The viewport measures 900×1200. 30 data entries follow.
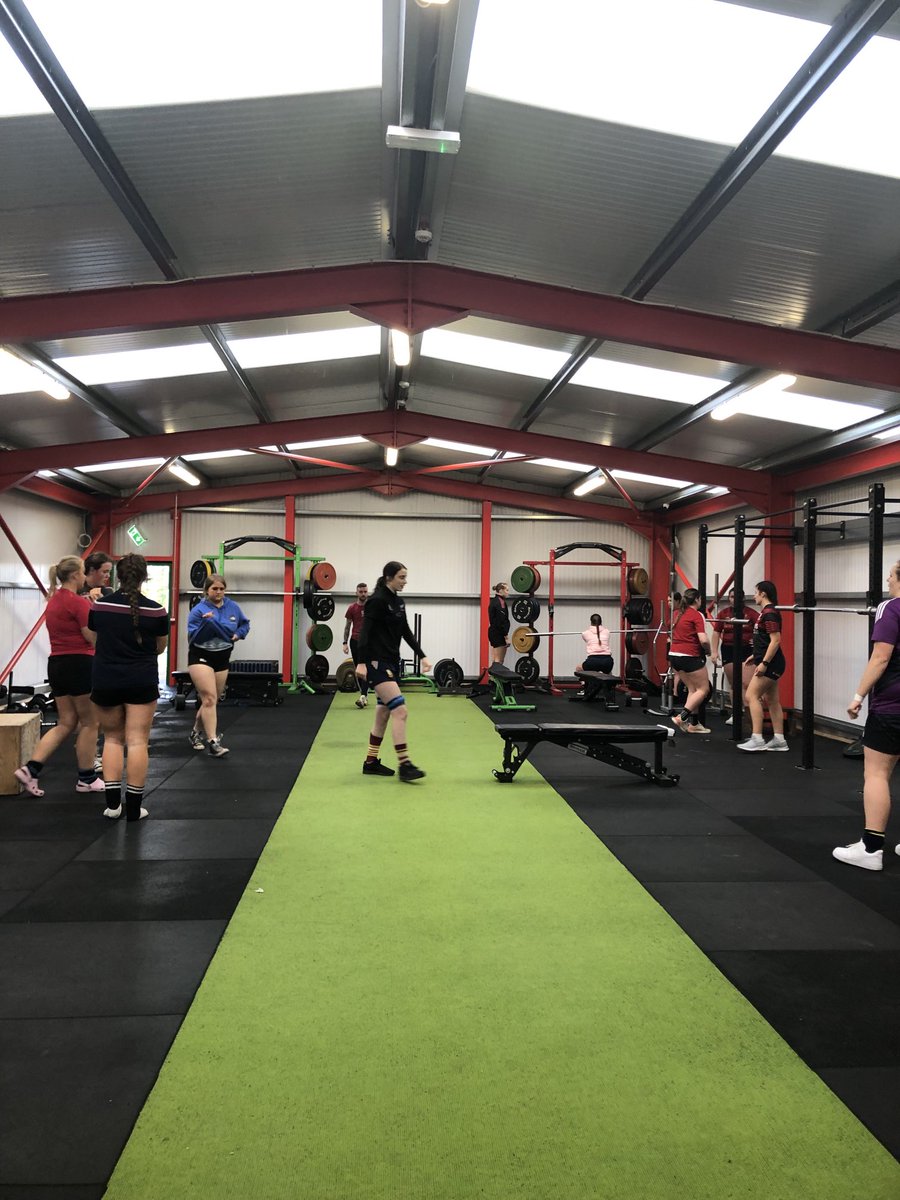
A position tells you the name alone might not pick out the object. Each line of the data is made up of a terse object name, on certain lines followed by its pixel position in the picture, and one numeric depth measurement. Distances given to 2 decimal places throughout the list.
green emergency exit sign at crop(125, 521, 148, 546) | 10.50
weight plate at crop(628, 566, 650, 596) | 10.55
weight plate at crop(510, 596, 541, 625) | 11.05
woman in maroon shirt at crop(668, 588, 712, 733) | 7.34
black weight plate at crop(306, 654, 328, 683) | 10.92
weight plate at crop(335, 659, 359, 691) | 10.78
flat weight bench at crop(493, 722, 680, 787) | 5.04
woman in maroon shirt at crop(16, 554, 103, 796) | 4.43
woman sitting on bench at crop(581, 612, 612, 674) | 9.52
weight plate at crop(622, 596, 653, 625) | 10.11
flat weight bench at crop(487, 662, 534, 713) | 8.94
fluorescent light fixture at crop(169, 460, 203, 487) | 9.99
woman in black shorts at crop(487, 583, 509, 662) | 10.45
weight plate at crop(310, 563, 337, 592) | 10.77
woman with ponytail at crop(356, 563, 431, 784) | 4.88
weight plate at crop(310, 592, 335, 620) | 10.76
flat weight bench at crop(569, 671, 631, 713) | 9.22
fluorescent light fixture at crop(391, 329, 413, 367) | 5.30
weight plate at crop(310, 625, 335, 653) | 10.99
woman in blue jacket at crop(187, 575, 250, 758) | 5.53
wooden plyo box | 4.64
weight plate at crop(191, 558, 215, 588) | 10.64
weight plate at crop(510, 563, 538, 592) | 11.21
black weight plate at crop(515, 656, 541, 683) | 11.07
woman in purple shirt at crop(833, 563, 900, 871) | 3.35
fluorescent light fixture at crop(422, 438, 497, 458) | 10.10
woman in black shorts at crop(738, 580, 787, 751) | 6.12
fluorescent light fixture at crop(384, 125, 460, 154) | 3.40
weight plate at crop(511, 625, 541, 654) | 10.93
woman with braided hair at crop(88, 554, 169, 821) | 3.75
